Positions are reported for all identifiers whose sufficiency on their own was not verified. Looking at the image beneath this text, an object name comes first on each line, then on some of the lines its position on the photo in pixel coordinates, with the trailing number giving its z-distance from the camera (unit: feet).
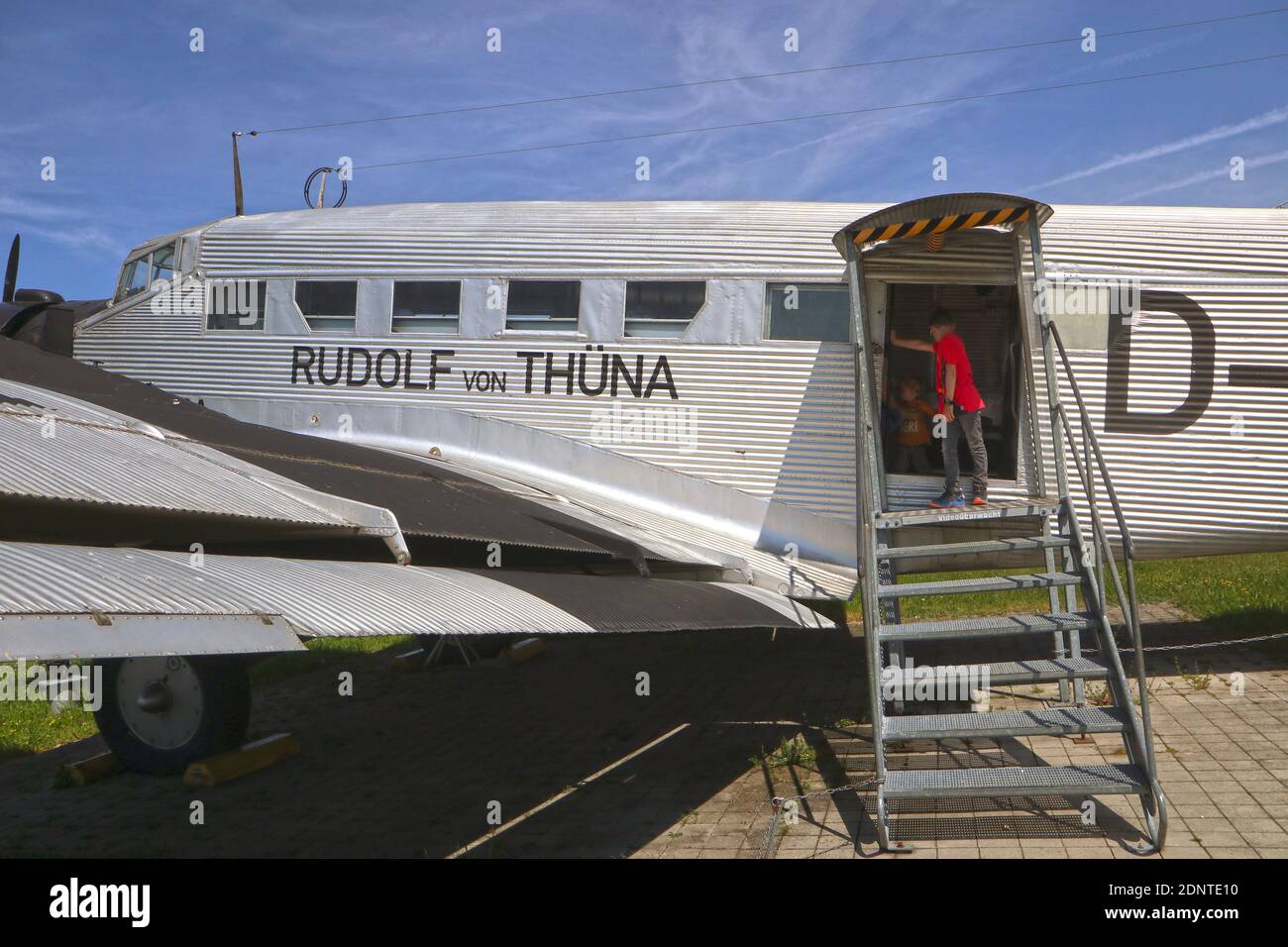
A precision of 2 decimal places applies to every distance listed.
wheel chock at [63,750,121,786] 22.21
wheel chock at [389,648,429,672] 34.12
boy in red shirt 23.08
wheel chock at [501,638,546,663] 35.06
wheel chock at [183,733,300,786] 21.59
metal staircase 15.71
